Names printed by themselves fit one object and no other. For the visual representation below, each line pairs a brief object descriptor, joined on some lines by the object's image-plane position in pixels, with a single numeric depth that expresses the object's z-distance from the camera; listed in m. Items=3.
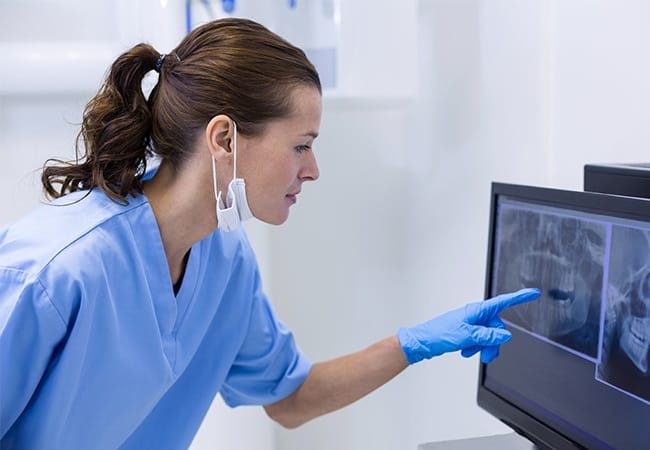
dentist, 1.10
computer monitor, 0.98
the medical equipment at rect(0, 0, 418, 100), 1.71
